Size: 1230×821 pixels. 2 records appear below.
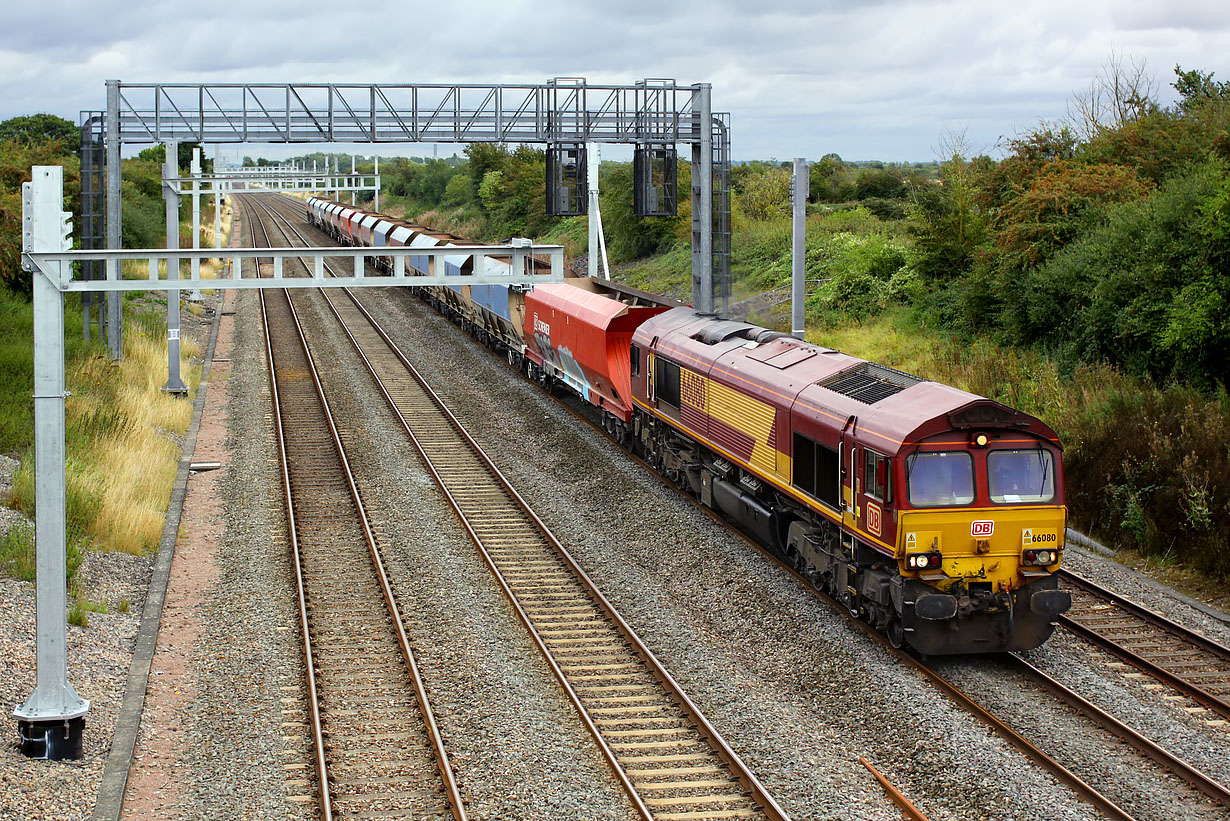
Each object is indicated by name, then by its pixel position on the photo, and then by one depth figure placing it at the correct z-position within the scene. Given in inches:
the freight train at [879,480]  495.2
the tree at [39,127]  3198.8
